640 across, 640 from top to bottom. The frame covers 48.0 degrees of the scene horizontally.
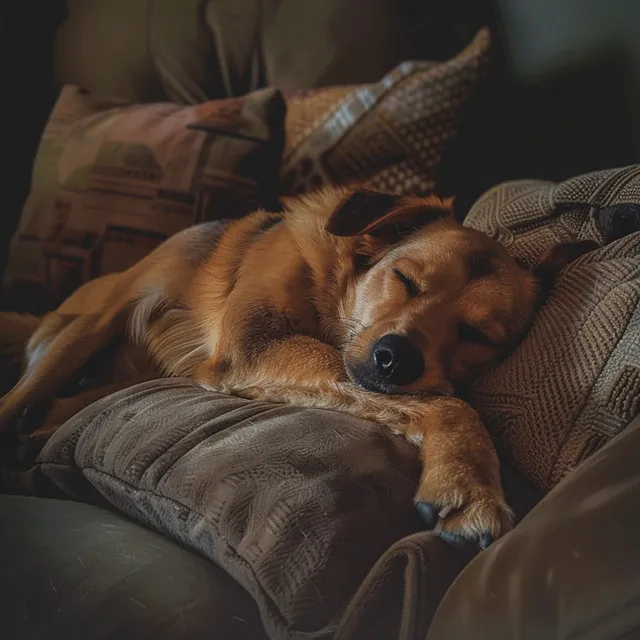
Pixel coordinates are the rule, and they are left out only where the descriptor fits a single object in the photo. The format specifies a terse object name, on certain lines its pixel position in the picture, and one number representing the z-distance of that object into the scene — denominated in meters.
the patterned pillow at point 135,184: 1.69
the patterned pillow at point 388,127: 1.64
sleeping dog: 1.11
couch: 0.60
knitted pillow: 0.88
